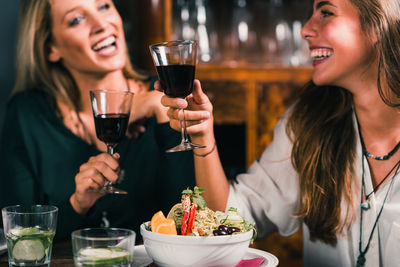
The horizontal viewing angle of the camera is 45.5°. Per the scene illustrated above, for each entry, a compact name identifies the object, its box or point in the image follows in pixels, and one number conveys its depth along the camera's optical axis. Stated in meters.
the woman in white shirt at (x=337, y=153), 1.50
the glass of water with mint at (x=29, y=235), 1.07
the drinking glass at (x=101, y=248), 0.93
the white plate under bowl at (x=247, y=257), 1.09
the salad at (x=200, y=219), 1.04
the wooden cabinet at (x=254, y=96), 3.00
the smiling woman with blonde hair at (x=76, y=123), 1.99
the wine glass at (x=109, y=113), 1.34
